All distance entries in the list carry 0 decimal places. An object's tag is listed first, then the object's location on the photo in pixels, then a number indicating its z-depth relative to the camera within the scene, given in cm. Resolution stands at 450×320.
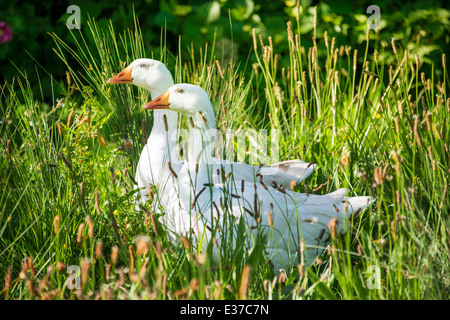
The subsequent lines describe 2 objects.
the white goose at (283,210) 500
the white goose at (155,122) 573
